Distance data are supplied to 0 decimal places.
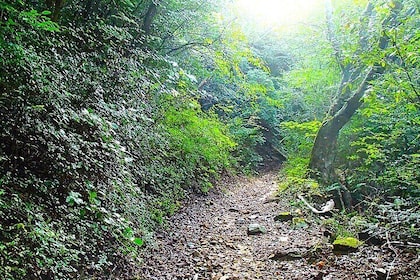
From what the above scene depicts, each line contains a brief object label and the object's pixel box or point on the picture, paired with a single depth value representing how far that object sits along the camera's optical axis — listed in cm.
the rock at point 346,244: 438
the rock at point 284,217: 679
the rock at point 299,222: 622
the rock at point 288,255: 466
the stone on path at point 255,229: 609
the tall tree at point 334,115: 878
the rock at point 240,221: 679
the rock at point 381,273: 350
